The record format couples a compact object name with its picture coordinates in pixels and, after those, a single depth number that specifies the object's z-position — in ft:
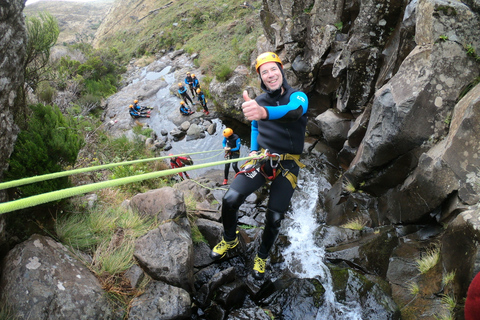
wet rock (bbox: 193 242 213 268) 12.70
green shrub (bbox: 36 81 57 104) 29.71
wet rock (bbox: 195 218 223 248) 13.99
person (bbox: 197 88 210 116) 50.08
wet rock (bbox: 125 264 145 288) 9.59
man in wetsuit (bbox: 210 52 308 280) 10.79
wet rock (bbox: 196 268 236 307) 10.63
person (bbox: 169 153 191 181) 31.30
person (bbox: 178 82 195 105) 52.06
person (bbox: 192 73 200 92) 55.07
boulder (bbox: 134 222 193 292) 9.95
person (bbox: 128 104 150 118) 54.03
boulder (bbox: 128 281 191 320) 8.84
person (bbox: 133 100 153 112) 55.06
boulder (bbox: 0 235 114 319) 7.27
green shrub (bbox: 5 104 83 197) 8.70
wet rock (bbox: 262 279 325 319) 10.66
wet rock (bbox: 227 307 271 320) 9.80
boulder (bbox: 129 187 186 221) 12.71
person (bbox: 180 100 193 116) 51.45
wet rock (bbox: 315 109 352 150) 26.32
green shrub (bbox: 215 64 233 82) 48.93
